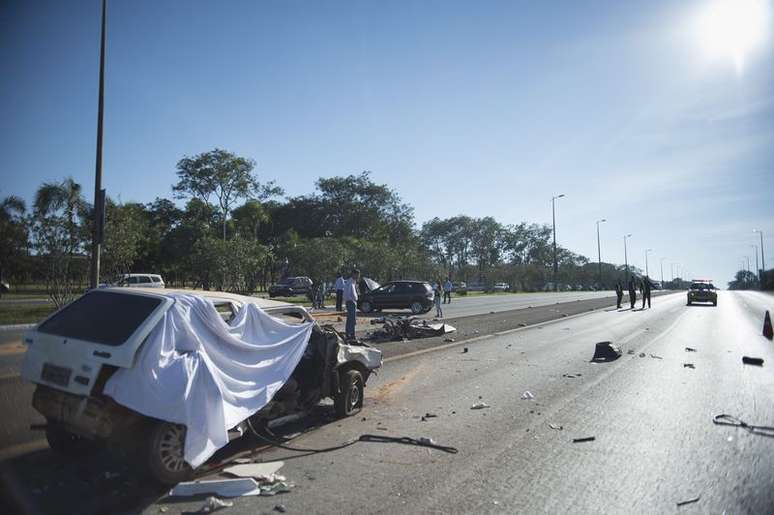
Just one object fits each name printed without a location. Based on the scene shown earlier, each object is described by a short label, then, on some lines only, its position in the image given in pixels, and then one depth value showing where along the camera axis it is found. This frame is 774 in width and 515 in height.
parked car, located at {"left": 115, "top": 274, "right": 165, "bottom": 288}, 31.33
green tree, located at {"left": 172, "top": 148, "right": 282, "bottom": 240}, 53.00
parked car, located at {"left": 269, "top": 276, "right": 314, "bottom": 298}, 40.00
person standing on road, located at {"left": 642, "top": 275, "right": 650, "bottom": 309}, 33.25
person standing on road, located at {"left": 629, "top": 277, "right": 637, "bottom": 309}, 32.50
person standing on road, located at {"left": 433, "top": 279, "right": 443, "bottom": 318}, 23.22
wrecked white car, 4.18
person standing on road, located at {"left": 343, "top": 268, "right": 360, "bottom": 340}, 14.27
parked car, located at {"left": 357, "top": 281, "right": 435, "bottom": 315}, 27.34
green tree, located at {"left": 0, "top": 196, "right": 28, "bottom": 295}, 23.29
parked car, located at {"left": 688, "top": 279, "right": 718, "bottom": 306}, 39.19
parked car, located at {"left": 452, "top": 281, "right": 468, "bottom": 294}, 63.31
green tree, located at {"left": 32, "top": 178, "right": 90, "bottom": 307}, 20.09
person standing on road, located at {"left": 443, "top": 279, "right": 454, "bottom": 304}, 35.92
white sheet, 4.17
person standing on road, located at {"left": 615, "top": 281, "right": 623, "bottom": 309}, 33.98
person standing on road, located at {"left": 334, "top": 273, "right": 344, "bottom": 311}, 25.00
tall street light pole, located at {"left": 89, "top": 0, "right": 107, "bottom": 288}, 14.23
